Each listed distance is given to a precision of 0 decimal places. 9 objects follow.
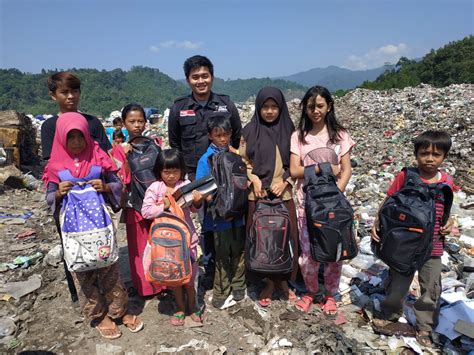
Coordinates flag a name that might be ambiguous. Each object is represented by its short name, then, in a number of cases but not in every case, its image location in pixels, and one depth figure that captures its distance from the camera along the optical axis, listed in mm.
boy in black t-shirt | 2457
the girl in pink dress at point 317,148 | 2658
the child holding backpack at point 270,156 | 2764
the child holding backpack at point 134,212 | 2811
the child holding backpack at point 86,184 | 2289
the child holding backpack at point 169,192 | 2561
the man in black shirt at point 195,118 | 2999
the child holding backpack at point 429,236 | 2240
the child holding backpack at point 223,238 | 2740
